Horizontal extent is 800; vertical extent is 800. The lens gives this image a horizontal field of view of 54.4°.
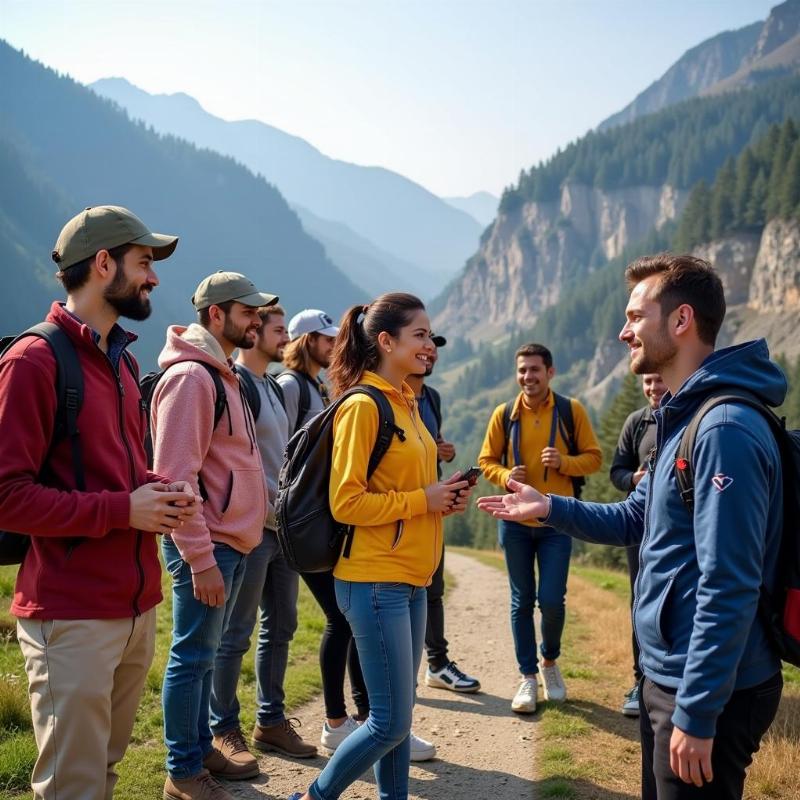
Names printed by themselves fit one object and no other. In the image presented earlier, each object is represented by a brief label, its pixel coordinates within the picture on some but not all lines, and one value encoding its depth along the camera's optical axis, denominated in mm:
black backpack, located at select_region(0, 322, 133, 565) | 3379
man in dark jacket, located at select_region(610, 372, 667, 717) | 6625
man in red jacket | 3254
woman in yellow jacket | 3953
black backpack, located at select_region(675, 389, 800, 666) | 2908
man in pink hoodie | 4469
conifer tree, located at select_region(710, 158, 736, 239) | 122875
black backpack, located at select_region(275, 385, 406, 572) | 4133
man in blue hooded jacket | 2789
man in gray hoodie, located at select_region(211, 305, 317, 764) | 5578
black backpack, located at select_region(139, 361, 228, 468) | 4750
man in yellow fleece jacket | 7109
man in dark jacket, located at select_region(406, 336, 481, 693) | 7129
